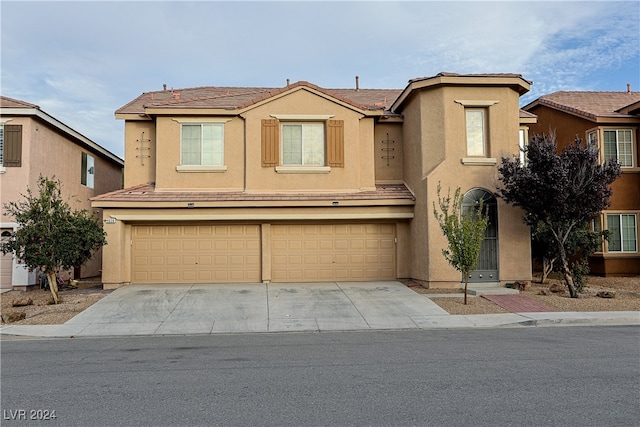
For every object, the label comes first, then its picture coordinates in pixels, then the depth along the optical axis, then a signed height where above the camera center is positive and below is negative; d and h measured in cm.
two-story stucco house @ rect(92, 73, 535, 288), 1653 +174
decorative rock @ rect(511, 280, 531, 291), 1592 -155
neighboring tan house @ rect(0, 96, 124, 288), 1719 +291
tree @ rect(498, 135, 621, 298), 1438 +144
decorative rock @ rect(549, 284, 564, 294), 1571 -167
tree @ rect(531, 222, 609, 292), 1562 -34
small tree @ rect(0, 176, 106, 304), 1371 +2
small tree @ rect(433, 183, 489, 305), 1352 -12
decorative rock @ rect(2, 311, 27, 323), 1212 -188
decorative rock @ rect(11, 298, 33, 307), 1417 -180
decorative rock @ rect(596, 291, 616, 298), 1485 -174
